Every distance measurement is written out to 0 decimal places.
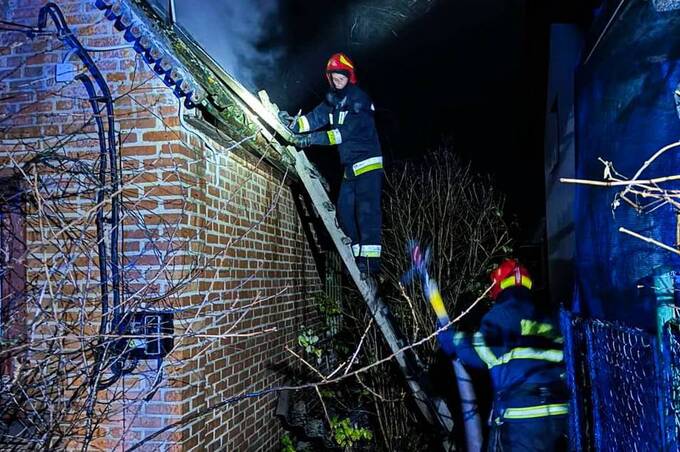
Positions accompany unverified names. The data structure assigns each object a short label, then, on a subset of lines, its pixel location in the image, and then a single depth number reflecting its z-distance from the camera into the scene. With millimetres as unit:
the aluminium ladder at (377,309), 5562
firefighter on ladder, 5621
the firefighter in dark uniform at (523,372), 4230
